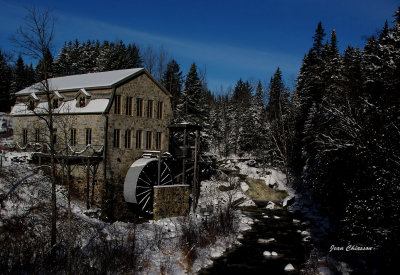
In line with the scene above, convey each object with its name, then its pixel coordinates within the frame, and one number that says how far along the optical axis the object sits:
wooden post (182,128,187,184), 27.48
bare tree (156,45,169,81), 48.88
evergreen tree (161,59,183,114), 49.97
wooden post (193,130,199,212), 27.24
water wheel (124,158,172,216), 23.63
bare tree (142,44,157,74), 48.97
